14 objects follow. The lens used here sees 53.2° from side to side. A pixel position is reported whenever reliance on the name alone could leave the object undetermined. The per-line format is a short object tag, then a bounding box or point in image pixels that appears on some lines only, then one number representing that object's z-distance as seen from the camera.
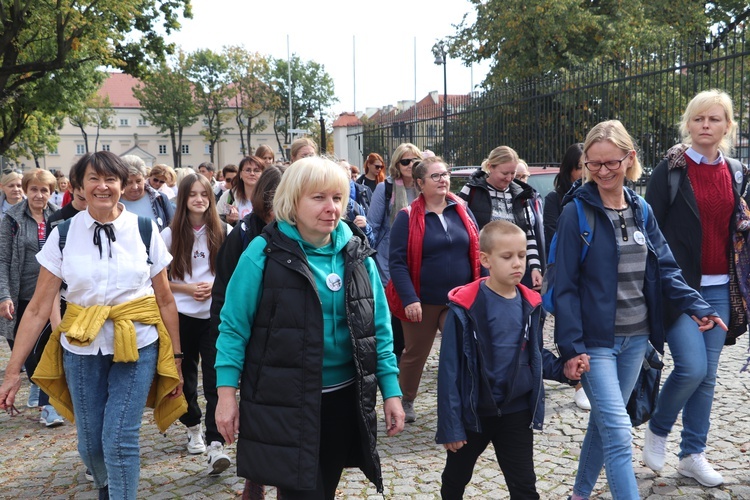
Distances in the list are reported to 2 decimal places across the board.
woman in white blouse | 3.59
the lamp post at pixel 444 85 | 18.16
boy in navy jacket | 3.31
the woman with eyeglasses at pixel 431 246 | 5.34
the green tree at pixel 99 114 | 66.06
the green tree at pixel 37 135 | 35.46
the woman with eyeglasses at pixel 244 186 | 5.88
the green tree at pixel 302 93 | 73.31
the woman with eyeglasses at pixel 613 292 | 3.43
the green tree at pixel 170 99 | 68.44
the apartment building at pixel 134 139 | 101.06
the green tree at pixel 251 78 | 70.44
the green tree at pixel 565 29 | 25.55
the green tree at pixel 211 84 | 70.31
